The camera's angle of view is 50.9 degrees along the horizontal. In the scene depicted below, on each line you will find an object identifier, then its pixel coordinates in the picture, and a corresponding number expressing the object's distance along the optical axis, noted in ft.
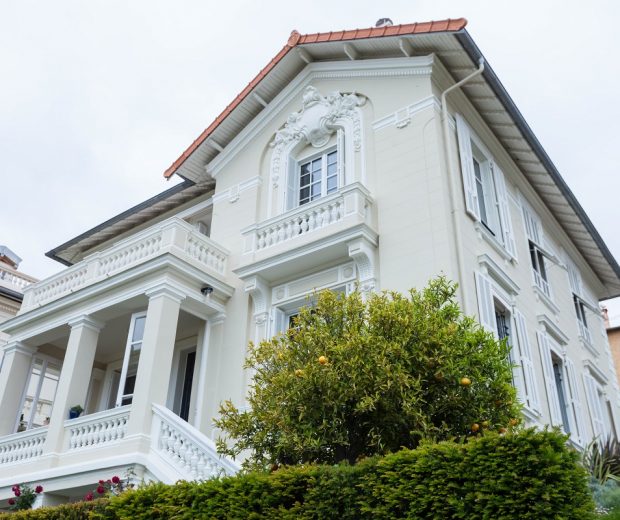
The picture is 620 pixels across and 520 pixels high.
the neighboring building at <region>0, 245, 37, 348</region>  74.84
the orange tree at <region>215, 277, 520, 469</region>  24.52
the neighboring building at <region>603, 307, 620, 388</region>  105.16
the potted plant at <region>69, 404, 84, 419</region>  40.78
